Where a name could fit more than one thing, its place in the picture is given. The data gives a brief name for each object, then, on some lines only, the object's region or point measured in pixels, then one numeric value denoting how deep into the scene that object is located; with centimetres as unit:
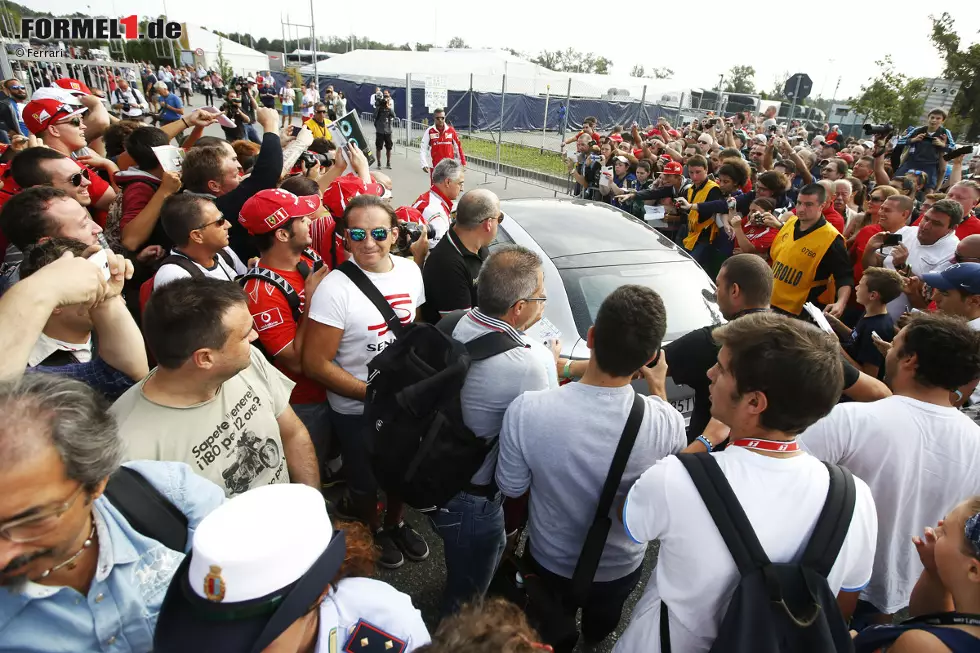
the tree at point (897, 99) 1647
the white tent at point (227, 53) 4722
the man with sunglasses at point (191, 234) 257
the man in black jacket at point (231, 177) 355
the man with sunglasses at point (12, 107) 842
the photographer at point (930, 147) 835
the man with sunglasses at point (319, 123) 941
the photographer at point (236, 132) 1265
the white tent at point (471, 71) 2828
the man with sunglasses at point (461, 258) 352
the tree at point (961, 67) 2027
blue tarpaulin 2702
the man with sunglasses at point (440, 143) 1038
